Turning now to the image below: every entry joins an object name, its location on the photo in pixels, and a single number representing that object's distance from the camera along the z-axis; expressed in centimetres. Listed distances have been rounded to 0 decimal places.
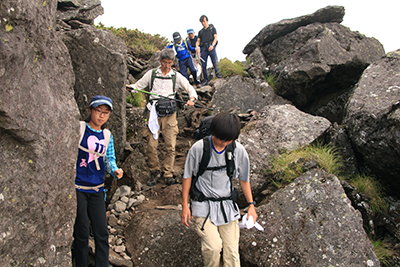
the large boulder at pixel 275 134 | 730
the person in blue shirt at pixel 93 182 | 434
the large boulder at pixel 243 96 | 1130
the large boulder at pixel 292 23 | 1249
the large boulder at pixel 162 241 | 548
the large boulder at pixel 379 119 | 637
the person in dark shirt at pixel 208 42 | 1459
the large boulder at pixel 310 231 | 501
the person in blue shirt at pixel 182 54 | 1270
